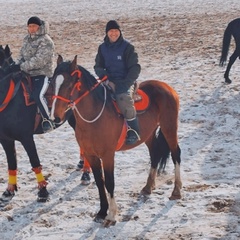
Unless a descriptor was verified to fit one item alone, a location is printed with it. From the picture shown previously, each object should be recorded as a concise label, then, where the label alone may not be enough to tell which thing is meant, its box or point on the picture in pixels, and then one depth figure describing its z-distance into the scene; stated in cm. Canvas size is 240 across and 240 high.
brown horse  525
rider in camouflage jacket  630
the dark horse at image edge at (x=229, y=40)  1235
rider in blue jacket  582
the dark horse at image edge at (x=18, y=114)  629
